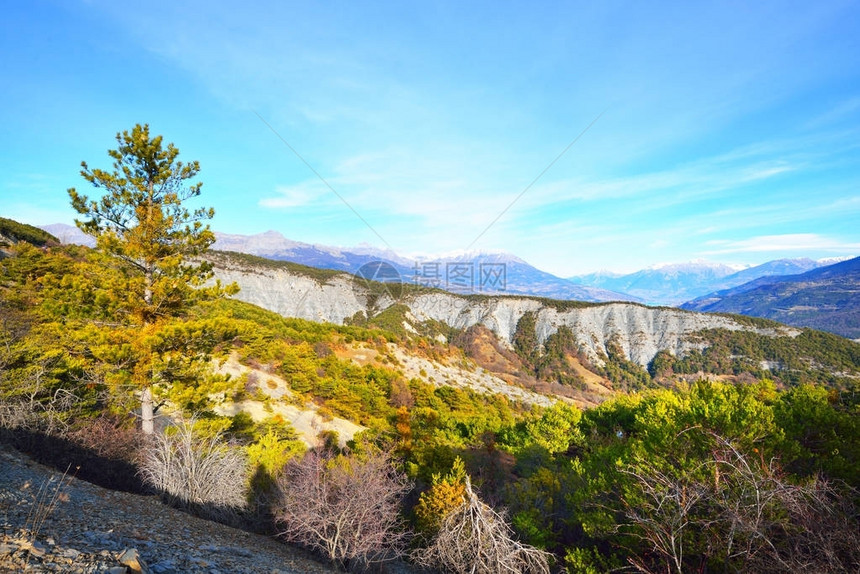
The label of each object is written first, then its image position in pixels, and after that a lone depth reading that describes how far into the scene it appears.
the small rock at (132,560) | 4.89
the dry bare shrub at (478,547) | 8.65
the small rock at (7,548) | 4.29
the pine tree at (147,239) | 13.92
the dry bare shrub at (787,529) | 4.78
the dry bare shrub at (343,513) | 11.02
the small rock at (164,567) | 5.86
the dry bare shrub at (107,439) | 12.65
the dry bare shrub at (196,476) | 11.48
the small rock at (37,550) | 4.50
